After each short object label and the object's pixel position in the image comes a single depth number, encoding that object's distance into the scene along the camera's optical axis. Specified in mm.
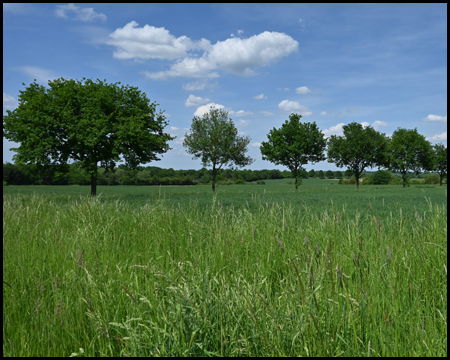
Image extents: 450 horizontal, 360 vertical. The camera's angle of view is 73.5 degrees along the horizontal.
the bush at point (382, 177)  78606
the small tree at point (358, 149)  51938
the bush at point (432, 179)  78562
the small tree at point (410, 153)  52156
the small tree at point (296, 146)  44125
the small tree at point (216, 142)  40312
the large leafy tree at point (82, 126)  21844
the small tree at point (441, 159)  62281
